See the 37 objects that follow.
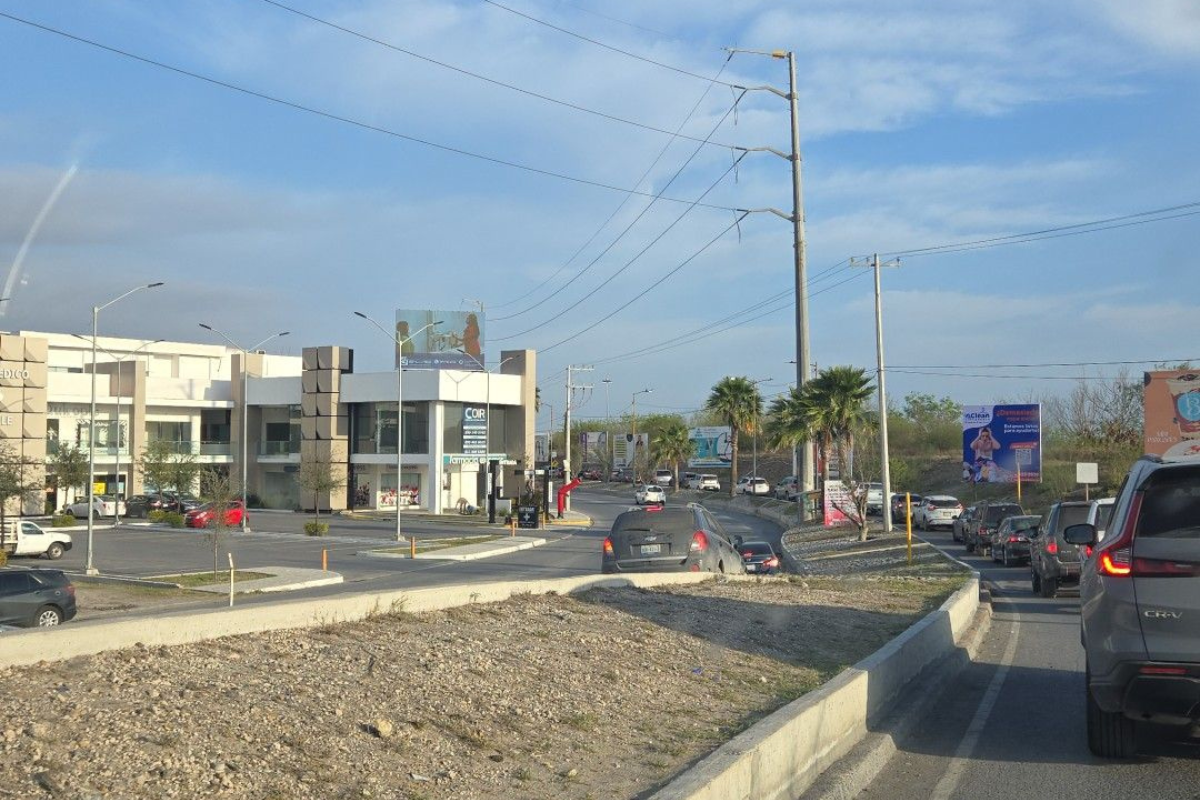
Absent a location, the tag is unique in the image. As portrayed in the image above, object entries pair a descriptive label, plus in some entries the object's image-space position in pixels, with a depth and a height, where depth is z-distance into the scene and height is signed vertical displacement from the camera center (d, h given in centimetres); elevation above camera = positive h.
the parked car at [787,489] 8921 -226
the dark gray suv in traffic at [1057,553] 2250 -182
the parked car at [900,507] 6114 -253
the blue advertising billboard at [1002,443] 6469 +86
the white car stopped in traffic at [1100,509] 1923 -87
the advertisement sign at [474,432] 7938 +205
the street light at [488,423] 7669 +264
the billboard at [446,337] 8585 +919
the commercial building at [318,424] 7856 +275
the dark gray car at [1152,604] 725 -91
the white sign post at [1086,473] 4706 -58
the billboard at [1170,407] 5400 +232
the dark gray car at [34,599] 2220 -252
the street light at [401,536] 4516 -295
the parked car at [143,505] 7369 -250
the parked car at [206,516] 6281 -279
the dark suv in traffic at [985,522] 4016 -219
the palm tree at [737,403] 8806 +428
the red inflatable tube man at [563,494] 7256 -204
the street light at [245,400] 6538 +449
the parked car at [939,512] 5822 -258
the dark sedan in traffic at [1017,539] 3331 -227
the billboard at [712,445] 12494 +171
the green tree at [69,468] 6900 -17
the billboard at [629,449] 12762 +143
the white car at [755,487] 9981 -226
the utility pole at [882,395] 4614 +256
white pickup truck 4656 -297
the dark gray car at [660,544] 1986 -139
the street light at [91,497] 3862 -108
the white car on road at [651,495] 8675 -254
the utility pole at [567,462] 7944 -1
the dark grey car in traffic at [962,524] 4469 -268
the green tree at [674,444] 10800 +156
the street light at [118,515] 6780 -298
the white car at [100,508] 6919 -255
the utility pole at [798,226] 4275 +846
